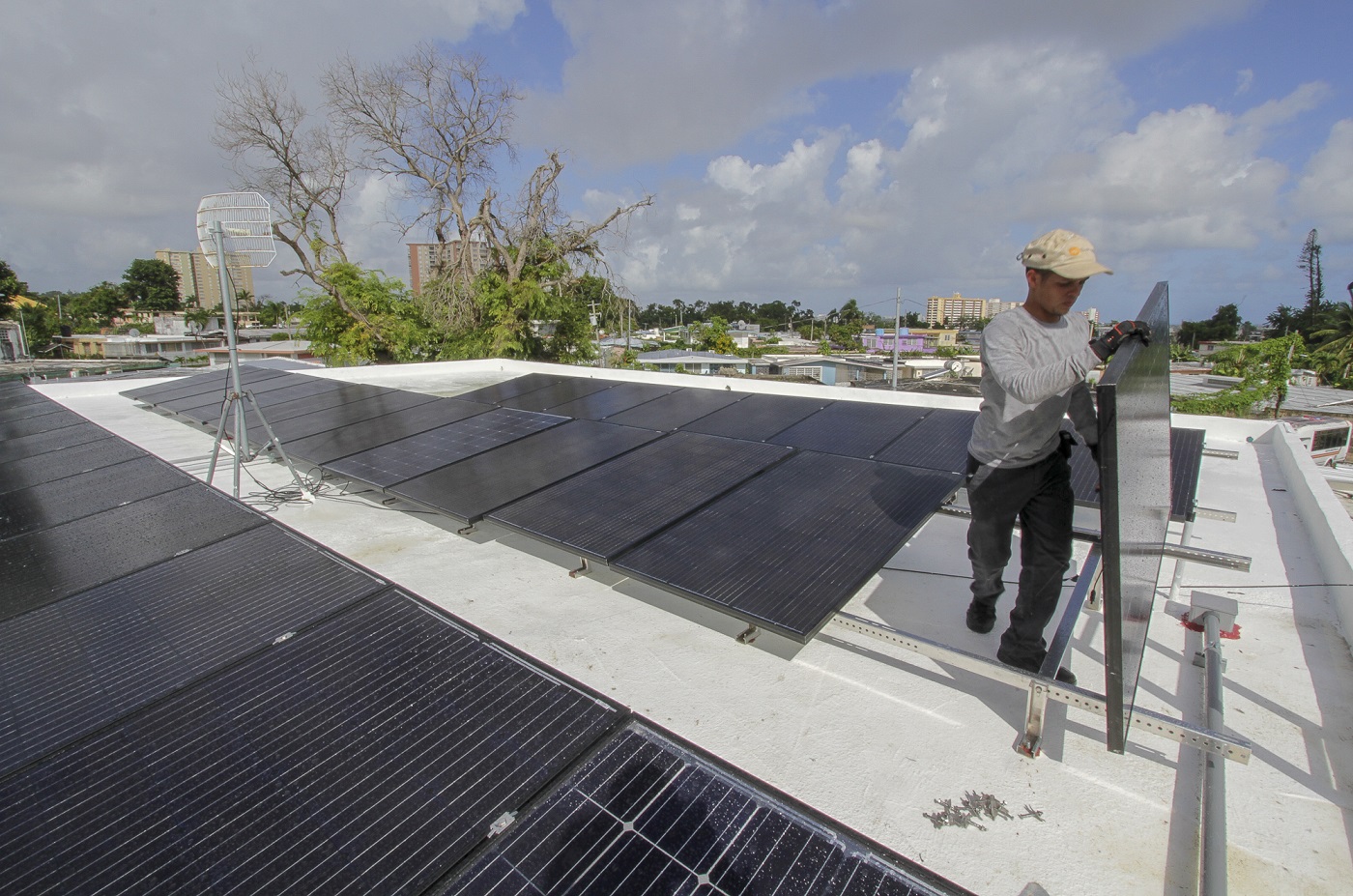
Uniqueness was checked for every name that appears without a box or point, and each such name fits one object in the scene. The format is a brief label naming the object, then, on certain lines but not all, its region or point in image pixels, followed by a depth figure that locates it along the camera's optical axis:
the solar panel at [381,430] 5.84
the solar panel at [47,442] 6.65
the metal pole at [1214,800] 1.74
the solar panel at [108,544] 3.13
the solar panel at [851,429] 5.05
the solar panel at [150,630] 2.10
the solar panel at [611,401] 7.01
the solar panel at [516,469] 4.20
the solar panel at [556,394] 7.75
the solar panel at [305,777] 1.46
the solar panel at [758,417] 5.80
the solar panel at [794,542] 2.70
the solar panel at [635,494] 3.58
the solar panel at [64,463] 5.50
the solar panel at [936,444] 4.48
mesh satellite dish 5.84
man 2.55
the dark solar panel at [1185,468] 3.75
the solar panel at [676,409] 6.37
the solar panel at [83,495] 4.30
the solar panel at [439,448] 5.03
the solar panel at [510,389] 8.51
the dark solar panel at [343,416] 6.89
